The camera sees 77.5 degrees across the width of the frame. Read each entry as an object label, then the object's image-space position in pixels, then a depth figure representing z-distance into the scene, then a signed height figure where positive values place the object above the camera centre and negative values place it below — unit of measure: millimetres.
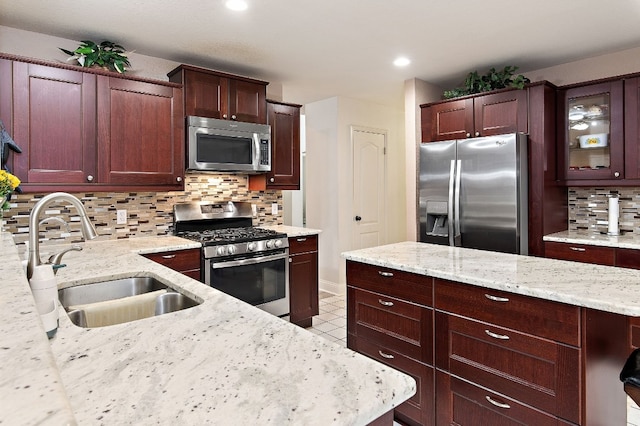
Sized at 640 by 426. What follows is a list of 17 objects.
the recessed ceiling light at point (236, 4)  2524 +1348
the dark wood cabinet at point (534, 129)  3486 +760
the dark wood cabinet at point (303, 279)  3709 -632
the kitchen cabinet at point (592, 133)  3344 +684
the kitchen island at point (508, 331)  1528 -529
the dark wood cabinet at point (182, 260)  2916 -345
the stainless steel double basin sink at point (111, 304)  1526 -367
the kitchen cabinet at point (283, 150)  3951 +647
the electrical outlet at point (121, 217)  3299 -22
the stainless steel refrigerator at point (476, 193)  3443 +173
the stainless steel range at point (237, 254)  3176 -343
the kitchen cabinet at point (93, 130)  2652 +620
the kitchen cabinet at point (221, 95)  3361 +1061
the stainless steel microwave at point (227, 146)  3348 +604
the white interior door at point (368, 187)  5180 +340
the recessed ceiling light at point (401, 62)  3682 +1420
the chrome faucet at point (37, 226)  1244 -36
